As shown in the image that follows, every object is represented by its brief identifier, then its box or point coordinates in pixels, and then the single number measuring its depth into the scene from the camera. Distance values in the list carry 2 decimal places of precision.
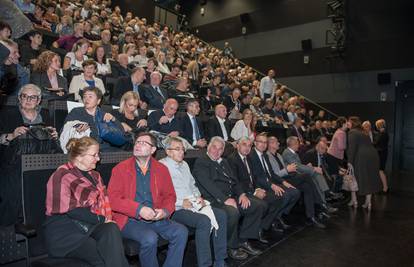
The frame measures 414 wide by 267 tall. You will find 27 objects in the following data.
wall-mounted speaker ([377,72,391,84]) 8.24
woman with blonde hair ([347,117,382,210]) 4.85
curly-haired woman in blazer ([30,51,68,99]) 3.41
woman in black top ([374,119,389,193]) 6.26
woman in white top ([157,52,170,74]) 6.38
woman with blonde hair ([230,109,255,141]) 4.61
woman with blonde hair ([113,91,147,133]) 3.22
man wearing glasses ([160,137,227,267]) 2.37
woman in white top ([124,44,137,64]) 5.82
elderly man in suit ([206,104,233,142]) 4.43
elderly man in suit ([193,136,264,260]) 2.81
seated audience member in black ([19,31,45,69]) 4.13
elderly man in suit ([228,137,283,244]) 3.33
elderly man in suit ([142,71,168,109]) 4.44
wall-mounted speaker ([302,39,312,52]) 9.98
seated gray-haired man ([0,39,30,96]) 2.73
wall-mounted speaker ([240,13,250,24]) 12.05
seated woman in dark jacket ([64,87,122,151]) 2.61
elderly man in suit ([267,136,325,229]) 4.02
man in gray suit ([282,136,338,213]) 4.39
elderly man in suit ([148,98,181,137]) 3.64
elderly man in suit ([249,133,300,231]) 3.59
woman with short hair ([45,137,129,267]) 1.76
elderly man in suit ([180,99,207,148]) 3.86
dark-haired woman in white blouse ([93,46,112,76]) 4.77
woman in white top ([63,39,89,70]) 4.36
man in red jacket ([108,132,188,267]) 2.07
